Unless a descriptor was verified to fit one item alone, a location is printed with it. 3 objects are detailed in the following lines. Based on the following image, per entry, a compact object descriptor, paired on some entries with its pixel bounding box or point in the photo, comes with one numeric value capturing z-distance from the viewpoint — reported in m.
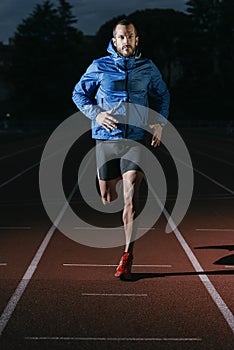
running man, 7.02
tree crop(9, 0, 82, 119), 103.62
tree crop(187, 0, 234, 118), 106.00
